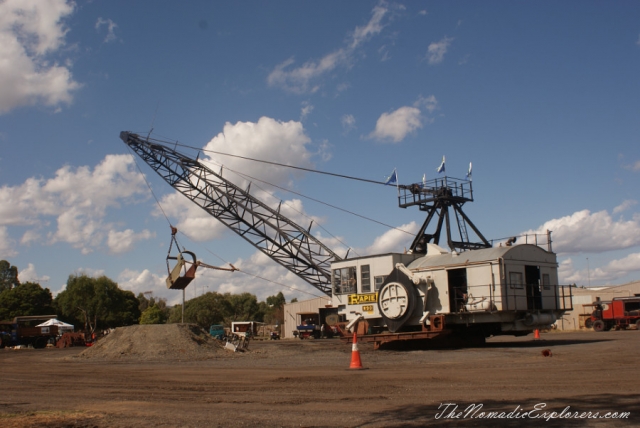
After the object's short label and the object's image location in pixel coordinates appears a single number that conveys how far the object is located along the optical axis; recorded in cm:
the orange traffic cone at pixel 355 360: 1348
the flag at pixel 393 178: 3094
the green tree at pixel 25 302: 6820
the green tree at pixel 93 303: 6819
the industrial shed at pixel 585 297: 4687
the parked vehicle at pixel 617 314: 3753
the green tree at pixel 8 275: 11252
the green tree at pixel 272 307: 10112
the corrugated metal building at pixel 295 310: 5778
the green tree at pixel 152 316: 7606
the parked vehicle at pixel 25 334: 4338
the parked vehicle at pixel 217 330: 5000
